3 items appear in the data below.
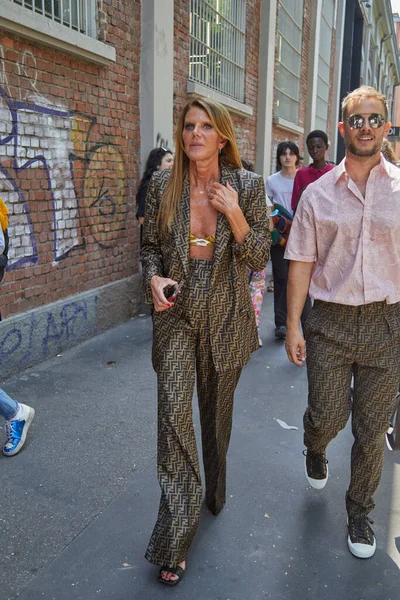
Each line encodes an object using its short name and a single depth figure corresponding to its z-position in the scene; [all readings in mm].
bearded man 2602
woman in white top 5858
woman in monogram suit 2525
